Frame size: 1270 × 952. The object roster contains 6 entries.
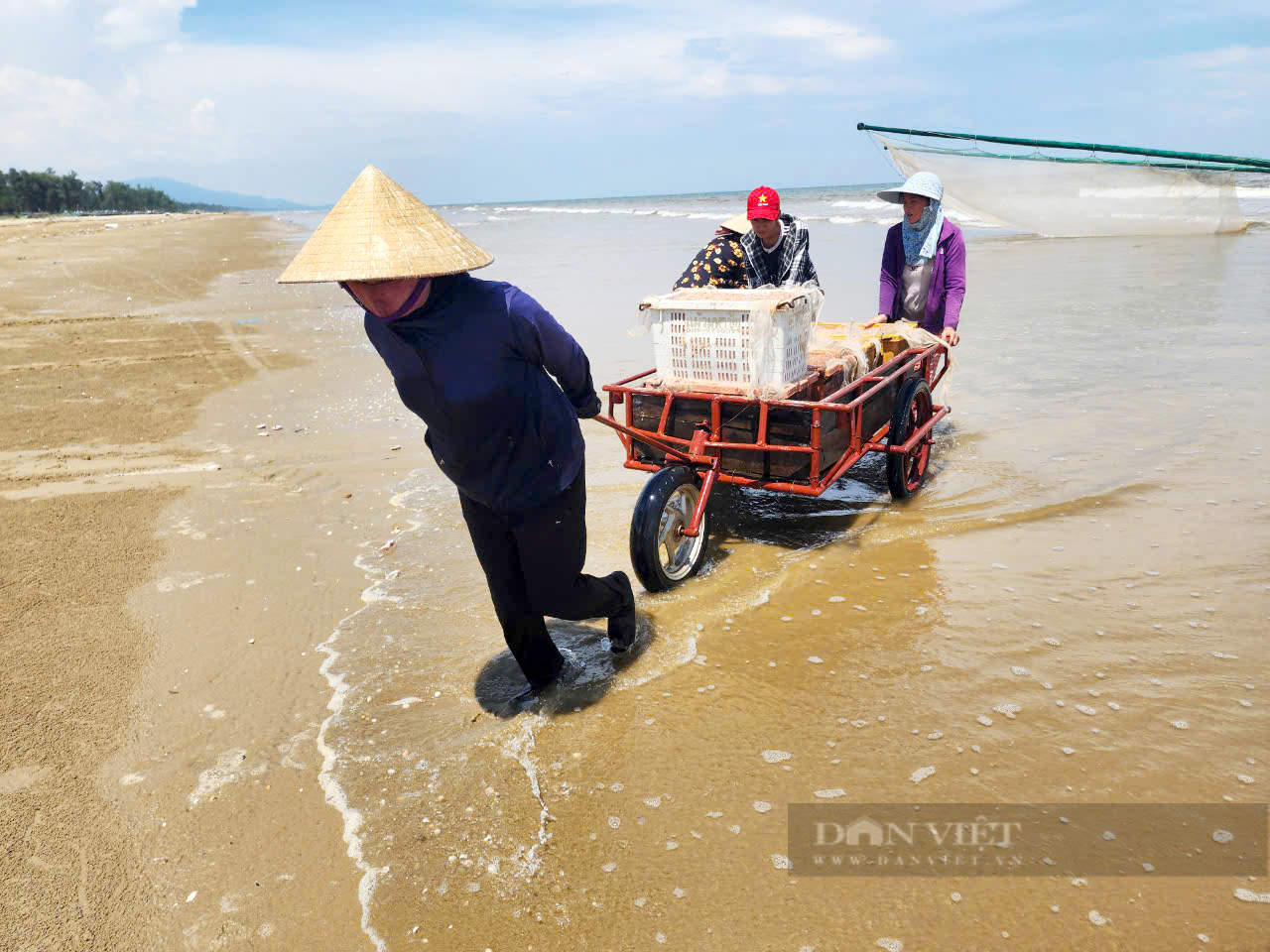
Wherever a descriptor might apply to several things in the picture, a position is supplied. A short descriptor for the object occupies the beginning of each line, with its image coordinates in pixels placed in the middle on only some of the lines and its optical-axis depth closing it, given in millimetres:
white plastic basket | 4051
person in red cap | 5094
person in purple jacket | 5672
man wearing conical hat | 2484
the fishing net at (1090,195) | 18203
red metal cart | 4062
